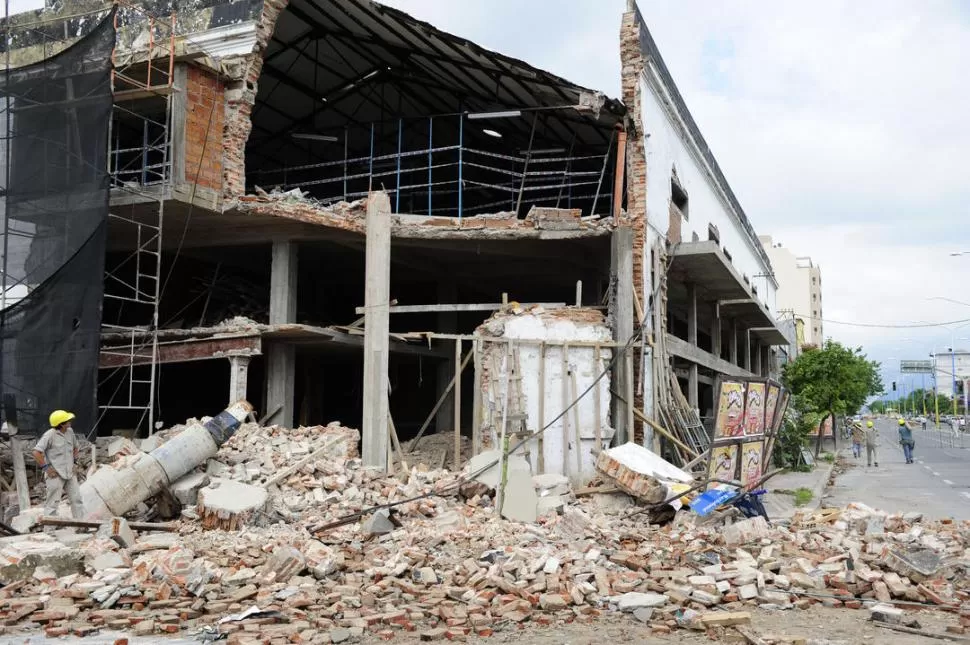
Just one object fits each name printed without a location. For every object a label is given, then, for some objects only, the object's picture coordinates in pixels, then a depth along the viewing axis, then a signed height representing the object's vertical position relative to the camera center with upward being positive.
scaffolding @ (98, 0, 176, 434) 14.80 +4.54
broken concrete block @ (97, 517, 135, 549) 9.43 -1.62
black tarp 12.70 +2.65
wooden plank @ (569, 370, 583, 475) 14.80 -0.58
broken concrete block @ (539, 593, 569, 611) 7.64 -1.87
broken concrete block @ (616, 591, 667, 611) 7.57 -1.85
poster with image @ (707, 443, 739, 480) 11.98 -0.93
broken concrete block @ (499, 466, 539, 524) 11.61 -1.46
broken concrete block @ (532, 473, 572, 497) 12.77 -1.35
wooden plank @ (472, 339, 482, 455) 14.99 -0.06
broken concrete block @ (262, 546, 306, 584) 8.32 -1.72
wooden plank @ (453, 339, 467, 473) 14.80 -0.22
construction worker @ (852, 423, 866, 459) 31.25 -1.49
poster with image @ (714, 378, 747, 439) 12.26 -0.16
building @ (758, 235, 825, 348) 85.94 +12.39
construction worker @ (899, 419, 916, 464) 27.50 -1.33
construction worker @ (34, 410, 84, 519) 10.46 -0.90
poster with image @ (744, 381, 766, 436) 13.08 -0.18
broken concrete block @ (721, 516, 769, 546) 9.78 -1.57
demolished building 15.12 +3.22
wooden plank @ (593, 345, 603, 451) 14.83 -0.14
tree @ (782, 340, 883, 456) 32.53 +0.79
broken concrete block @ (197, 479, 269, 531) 10.77 -1.46
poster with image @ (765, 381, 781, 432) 13.93 -0.09
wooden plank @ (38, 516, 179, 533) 10.07 -1.65
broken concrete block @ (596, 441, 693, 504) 11.89 -1.08
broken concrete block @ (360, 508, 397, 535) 10.42 -1.63
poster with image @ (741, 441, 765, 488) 12.85 -0.99
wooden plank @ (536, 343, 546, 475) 14.79 -0.43
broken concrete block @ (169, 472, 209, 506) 11.62 -1.34
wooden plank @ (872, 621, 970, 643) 6.63 -1.88
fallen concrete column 11.01 -1.11
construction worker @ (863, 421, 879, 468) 26.77 -1.25
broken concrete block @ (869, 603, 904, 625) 7.17 -1.83
